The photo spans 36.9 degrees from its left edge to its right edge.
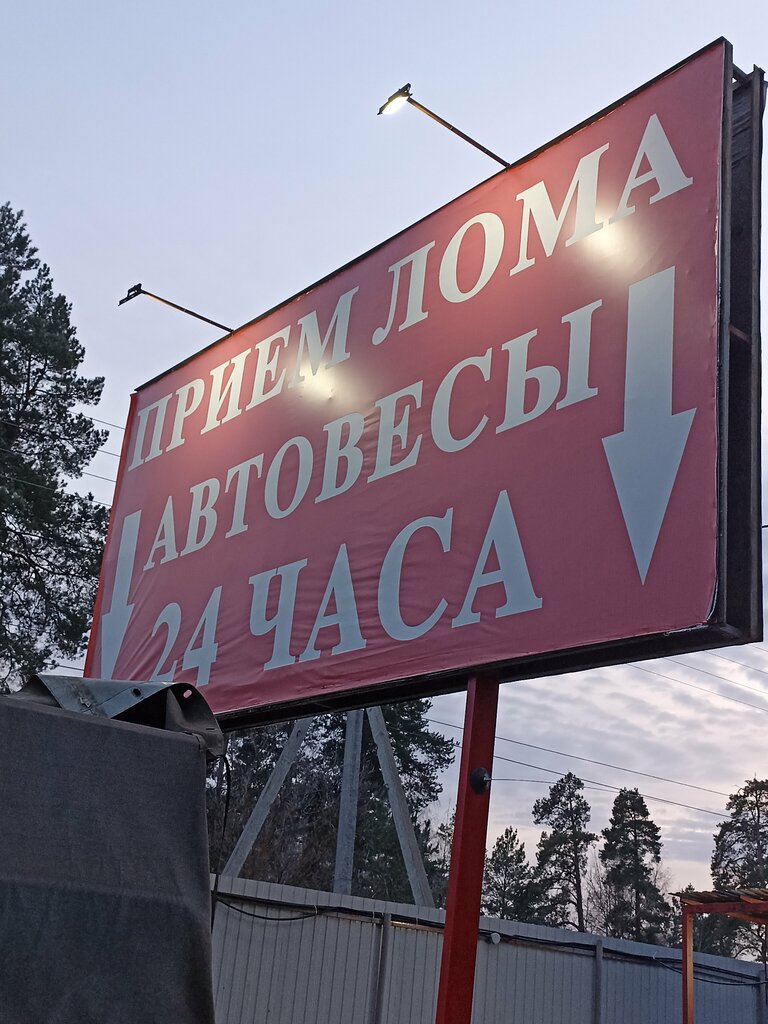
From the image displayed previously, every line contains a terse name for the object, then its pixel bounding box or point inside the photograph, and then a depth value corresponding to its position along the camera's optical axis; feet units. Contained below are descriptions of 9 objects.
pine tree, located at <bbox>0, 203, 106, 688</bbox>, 70.44
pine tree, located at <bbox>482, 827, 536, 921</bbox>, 127.03
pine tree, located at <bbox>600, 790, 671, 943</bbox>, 134.31
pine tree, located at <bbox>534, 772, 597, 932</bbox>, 134.31
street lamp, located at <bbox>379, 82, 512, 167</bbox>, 21.71
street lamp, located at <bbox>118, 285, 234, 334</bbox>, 30.17
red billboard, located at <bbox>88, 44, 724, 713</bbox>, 16.92
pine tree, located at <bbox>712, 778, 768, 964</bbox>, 144.46
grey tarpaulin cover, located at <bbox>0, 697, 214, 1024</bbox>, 7.22
